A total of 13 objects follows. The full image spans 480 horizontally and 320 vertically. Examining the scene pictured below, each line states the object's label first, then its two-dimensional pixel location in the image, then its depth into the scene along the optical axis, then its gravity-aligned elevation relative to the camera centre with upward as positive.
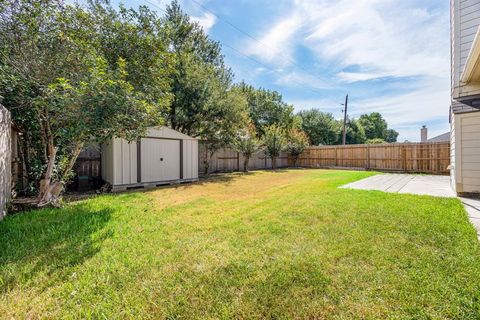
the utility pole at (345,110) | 19.80 +4.59
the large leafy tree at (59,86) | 3.77 +1.43
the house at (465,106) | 4.82 +1.22
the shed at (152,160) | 6.69 -0.01
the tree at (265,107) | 20.00 +4.99
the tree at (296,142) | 16.45 +1.31
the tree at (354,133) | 27.95 +3.51
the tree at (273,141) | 14.56 +1.25
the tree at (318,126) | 23.83 +3.75
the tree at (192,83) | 9.41 +3.55
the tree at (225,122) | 10.35 +1.93
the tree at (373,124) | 35.03 +5.82
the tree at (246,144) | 12.37 +0.91
